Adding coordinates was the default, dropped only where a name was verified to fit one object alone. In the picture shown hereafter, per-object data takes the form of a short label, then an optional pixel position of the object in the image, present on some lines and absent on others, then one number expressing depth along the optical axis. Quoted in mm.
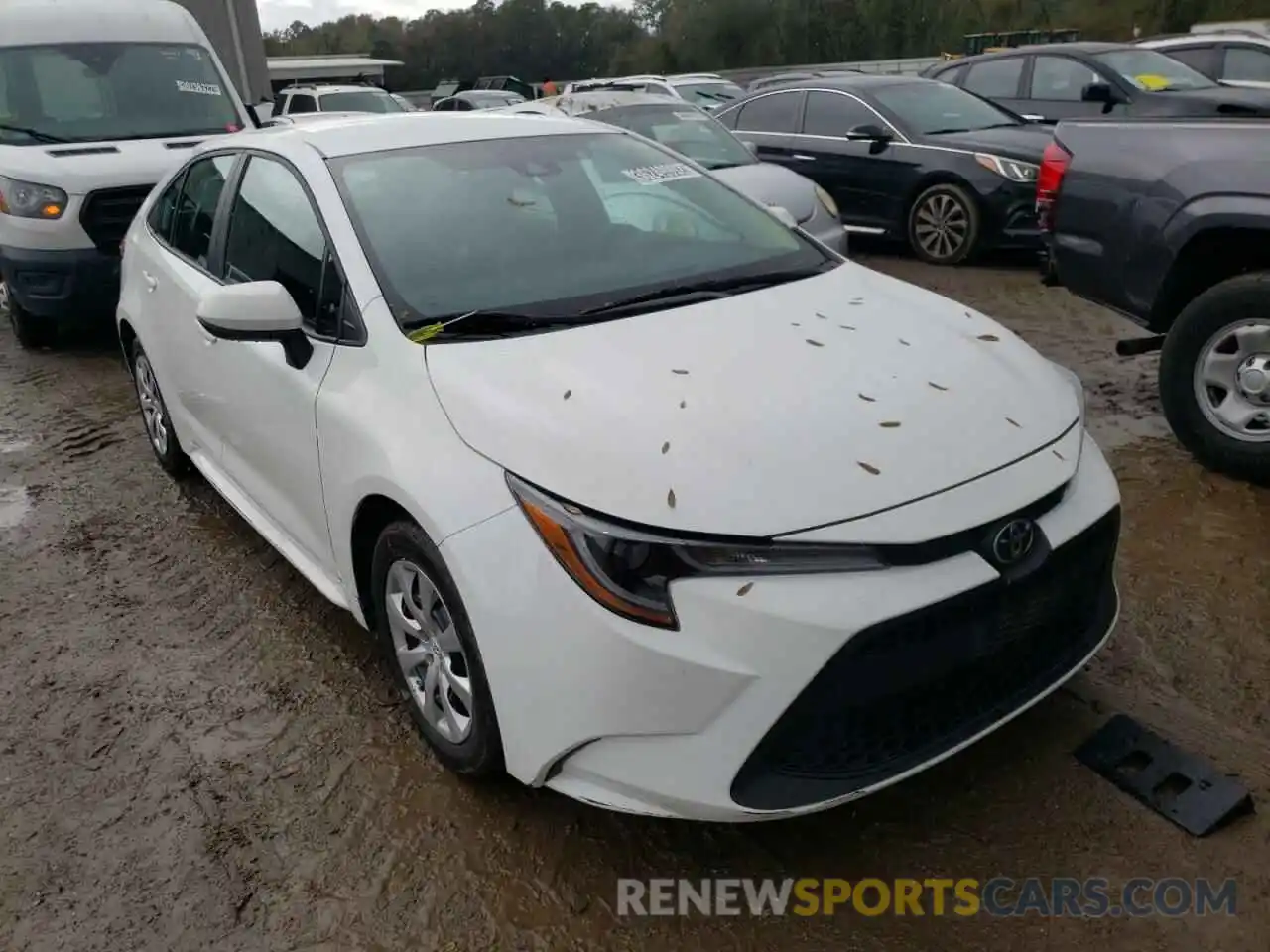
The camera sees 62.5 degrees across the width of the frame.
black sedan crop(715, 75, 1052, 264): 8039
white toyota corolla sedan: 2082
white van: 6723
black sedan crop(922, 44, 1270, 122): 8773
